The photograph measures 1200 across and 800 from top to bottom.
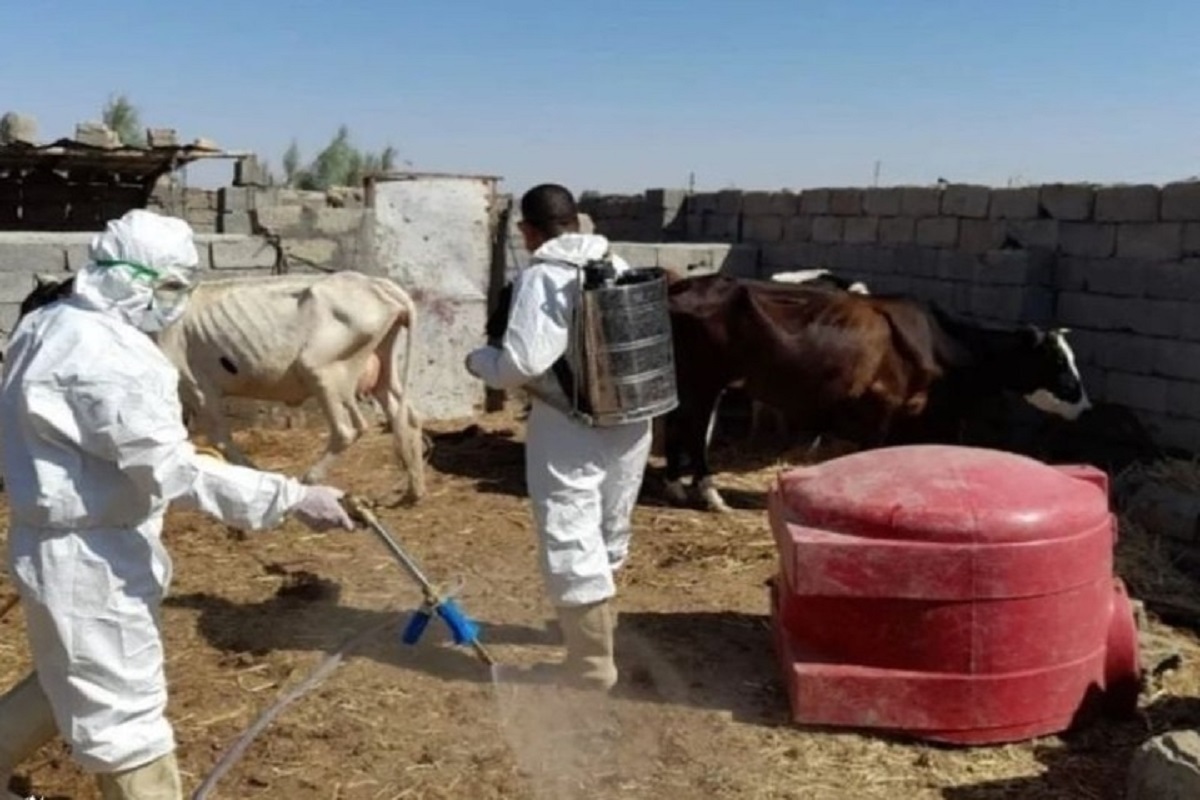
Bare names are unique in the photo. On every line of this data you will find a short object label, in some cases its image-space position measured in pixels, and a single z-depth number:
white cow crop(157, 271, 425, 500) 7.69
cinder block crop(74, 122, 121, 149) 15.79
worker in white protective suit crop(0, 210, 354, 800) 3.19
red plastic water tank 4.29
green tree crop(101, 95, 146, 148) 30.81
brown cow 8.20
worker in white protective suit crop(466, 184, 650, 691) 4.60
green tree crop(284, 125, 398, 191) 31.92
